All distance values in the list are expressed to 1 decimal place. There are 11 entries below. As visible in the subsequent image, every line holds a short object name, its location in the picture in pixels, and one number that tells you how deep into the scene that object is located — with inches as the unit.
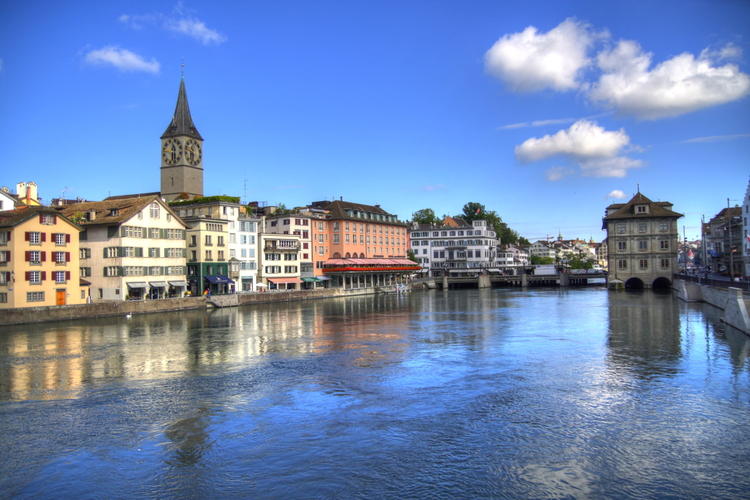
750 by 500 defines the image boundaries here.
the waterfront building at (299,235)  3430.1
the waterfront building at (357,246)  3762.3
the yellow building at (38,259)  1914.4
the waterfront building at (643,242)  3550.7
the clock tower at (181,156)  3944.4
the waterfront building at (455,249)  5157.5
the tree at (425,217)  6023.6
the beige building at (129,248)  2349.9
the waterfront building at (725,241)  3718.0
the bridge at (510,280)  4594.0
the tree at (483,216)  6063.0
